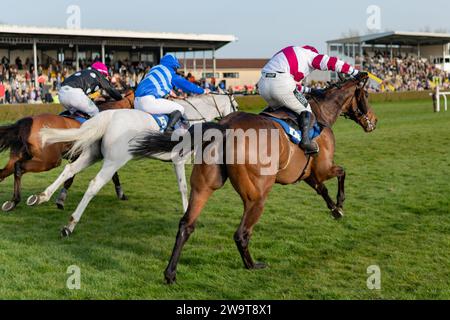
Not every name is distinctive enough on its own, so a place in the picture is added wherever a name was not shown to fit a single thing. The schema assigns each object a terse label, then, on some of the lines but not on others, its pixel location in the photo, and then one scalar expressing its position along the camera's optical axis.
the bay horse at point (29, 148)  7.12
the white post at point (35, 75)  27.24
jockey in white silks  5.52
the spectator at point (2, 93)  23.76
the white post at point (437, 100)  22.70
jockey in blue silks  6.88
